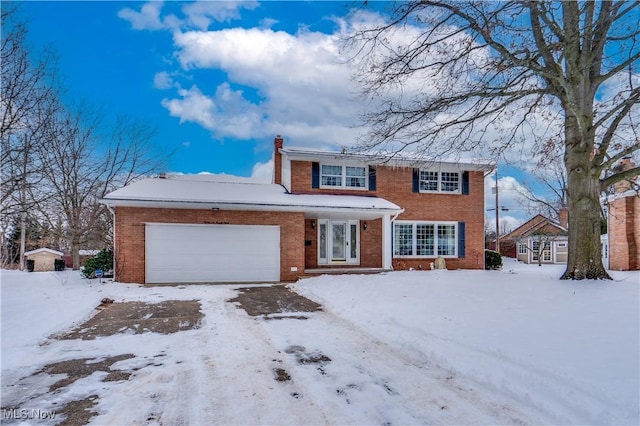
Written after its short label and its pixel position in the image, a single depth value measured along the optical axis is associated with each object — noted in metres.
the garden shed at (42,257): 31.11
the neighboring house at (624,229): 19.62
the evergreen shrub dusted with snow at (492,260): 19.77
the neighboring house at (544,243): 34.31
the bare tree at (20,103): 10.52
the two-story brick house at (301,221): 13.42
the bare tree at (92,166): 21.48
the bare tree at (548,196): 24.75
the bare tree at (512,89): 8.24
